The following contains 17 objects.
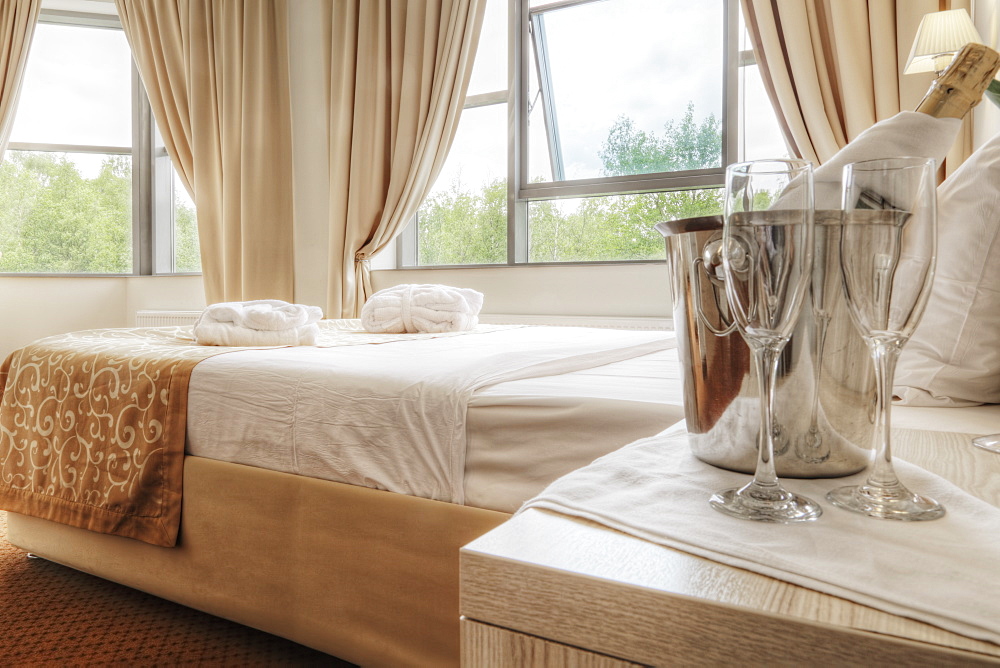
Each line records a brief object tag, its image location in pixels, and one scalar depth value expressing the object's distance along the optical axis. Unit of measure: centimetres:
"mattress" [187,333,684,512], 103
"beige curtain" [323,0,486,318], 349
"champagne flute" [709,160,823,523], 40
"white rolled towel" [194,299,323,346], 178
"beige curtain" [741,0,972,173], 255
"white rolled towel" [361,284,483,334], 226
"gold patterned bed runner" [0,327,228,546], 143
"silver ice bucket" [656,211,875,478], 49
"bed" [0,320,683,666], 107
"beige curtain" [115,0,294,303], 400
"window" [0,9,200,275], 456
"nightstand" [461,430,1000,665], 27
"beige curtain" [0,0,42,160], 434
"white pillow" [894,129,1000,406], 84
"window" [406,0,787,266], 324
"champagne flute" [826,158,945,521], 41
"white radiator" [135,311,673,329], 312
